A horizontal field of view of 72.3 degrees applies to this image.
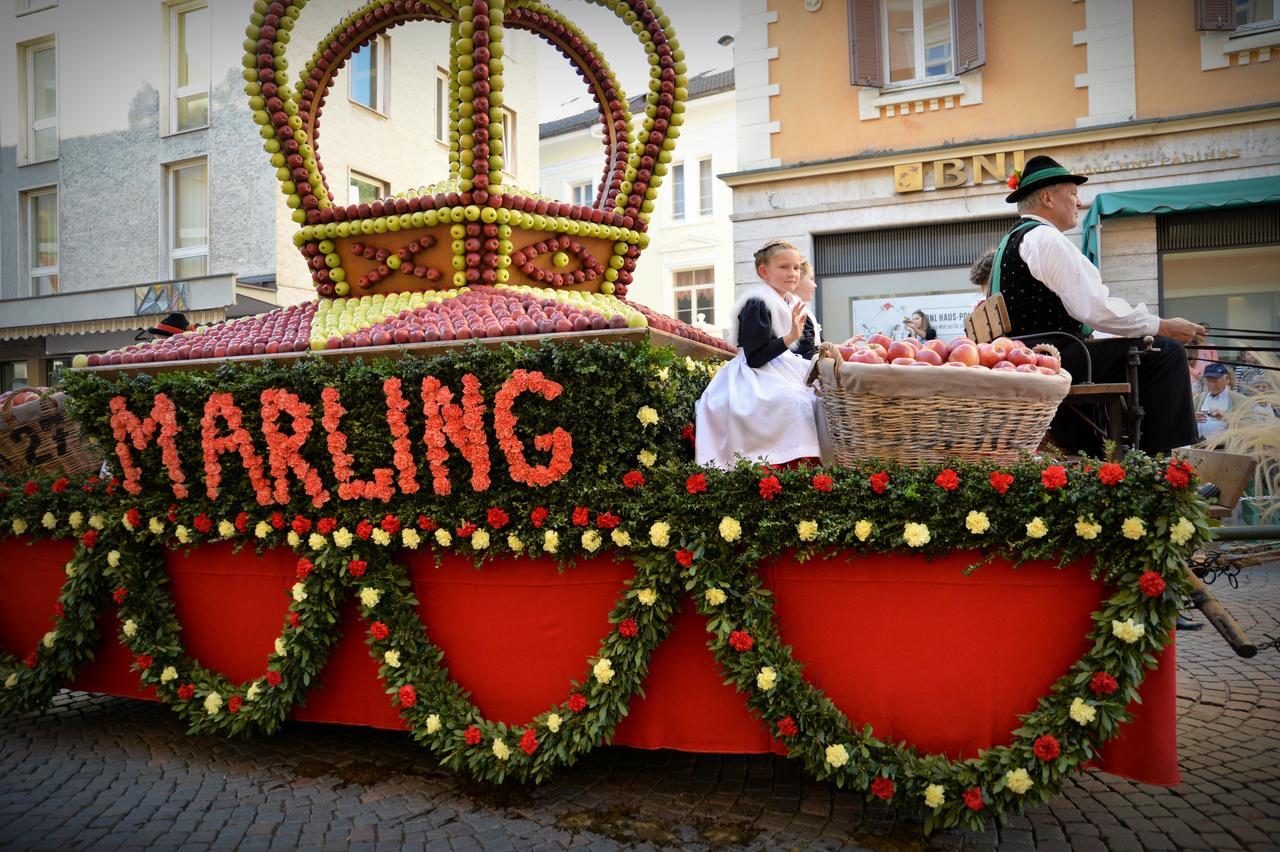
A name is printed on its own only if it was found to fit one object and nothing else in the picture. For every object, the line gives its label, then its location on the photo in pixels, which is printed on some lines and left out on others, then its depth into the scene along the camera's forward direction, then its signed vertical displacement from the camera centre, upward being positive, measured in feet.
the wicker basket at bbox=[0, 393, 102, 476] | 15.55 +0.05
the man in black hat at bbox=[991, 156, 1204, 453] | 11.91 +1.41
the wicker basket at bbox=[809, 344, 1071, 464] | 9.50 +0.12
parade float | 9.08 -1.56
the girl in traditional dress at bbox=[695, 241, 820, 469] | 11.59 +0.37
